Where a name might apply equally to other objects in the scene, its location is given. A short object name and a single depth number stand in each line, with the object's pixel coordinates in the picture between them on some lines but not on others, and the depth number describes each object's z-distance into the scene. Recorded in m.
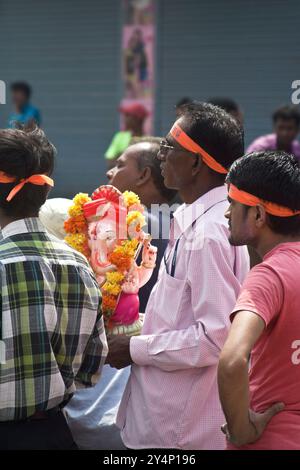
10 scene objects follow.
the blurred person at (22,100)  20.28
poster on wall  22.61
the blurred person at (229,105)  13.47
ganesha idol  5.98
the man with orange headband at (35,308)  4.85
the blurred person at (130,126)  15.43
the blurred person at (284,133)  14.78
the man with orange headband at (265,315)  4.12
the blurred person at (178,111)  6.05
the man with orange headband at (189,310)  5.20
